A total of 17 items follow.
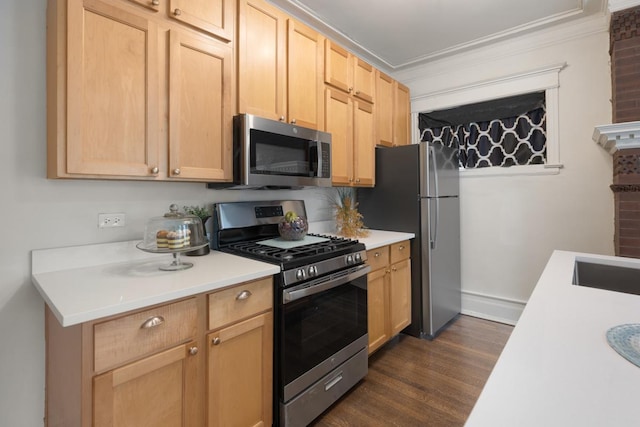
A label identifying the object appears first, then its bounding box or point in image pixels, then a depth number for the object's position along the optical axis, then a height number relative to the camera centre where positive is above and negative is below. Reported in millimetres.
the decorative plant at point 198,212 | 1881 +21
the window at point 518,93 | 2809 +1220
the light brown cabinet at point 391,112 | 3086 +1099
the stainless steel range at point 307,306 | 1590 -534
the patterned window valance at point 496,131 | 2941 +876
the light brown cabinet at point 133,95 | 1290 +580
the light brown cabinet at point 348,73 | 2473 +1243
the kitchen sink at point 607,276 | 1650 -351
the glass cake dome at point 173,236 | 1445 -102
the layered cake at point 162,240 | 1441 -116
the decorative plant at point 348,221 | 2701 -57
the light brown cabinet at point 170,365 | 1045 -596
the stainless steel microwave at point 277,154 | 1804 +401
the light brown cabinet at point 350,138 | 2539 +683
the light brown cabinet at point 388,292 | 2357 -641
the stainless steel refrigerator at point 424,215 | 2762 -2
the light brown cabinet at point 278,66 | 1878 +1011
